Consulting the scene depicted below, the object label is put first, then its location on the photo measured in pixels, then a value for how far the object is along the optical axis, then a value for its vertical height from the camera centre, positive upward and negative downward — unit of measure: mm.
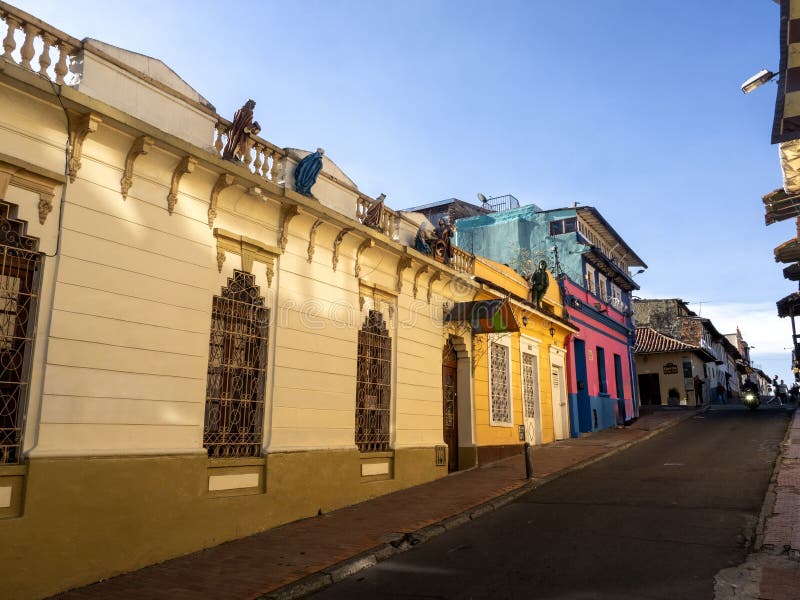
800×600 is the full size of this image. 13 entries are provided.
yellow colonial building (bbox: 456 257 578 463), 14789 +1217
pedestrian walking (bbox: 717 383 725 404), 38906 +1200
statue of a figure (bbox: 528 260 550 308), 18672 +3919
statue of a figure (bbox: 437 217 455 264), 13812 +3967
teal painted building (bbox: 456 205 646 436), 22109 +5406
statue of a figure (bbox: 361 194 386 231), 11578 +3748
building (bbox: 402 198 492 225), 25859 +8815
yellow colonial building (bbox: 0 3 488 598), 6211 +1119
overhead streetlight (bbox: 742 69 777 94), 7746 +4186
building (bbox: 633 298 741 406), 37062 +3587
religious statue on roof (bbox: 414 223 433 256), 13062 +3636
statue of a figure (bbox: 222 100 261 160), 8719 +4048
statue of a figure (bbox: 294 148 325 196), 9724 +3843
